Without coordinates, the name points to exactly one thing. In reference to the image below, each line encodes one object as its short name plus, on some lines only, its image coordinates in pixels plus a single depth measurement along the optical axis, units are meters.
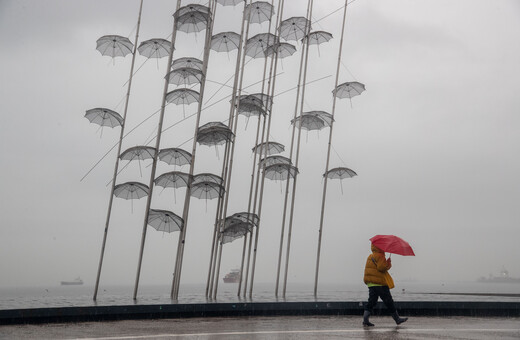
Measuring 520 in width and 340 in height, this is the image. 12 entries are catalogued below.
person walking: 9.34
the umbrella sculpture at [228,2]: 16.19
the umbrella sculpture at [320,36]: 16.91
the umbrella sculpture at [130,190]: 14.34
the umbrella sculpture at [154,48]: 15.09
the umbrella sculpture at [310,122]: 17.06
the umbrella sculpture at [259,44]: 16.22
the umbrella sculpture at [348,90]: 17.11
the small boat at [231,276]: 133.10
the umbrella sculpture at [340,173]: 16.64
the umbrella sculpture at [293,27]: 16.92
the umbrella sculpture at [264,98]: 15.62
